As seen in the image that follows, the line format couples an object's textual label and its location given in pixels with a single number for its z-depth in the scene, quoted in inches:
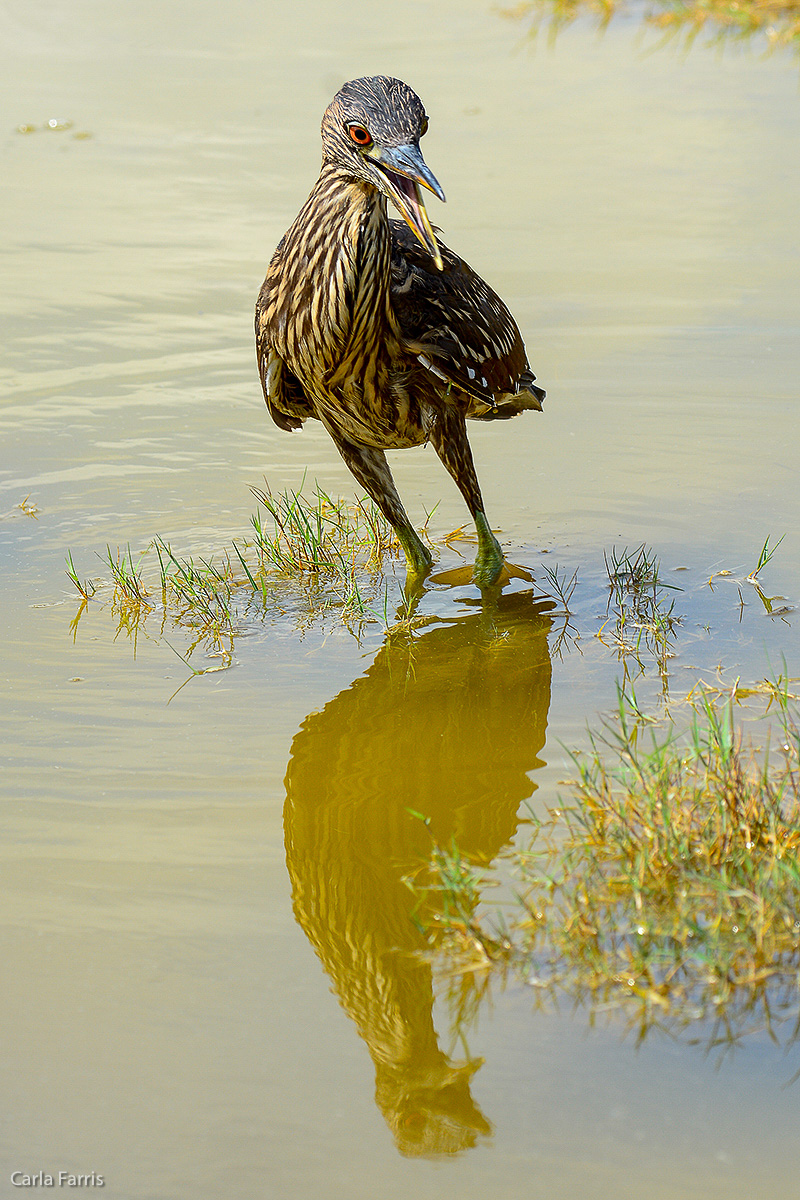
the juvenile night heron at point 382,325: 280.5
